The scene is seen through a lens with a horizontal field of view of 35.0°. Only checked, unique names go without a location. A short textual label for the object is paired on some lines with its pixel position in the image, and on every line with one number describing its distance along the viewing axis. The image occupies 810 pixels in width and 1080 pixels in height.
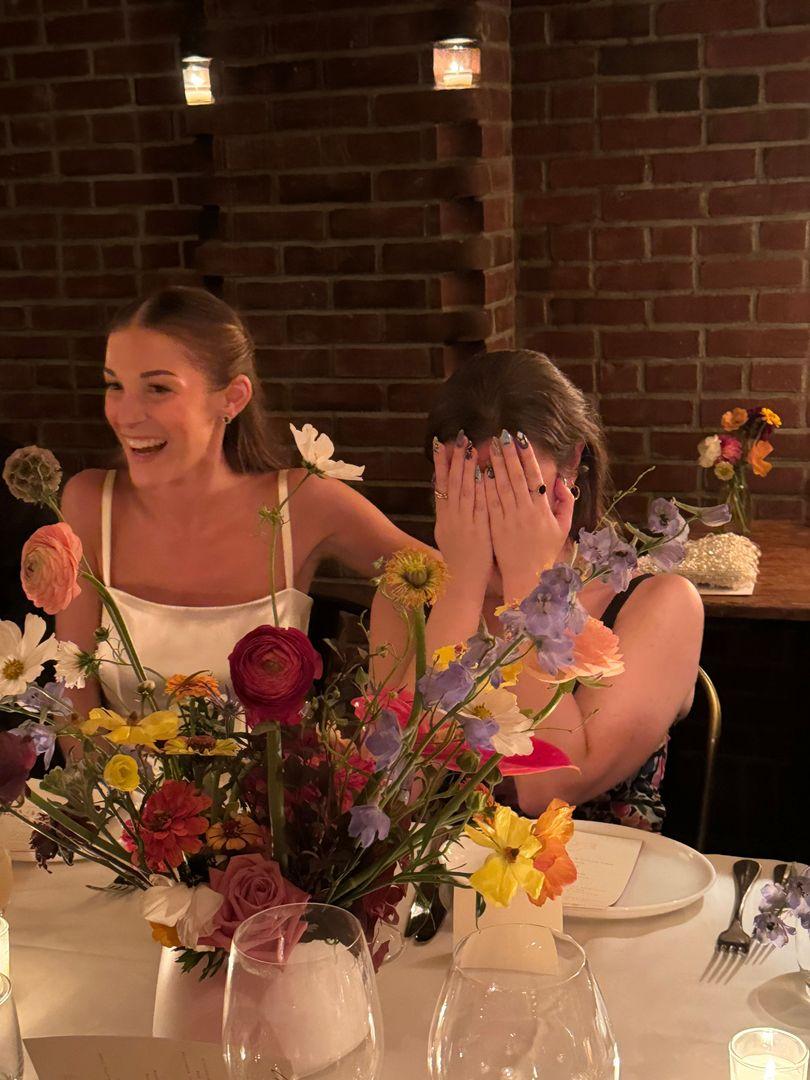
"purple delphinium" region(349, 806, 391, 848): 0.86
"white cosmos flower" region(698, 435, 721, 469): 2.79
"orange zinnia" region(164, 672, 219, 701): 0.95
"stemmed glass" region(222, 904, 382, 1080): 0.79
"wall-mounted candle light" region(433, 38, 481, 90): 2.67
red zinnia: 0.90
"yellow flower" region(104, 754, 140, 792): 0.88
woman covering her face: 1.74
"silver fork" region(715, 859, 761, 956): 1.21
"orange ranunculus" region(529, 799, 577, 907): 0.91
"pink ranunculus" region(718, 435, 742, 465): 2.80
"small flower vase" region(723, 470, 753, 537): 2.81
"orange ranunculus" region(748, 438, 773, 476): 2.81
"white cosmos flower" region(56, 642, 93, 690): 0.95
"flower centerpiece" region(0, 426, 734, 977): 0.85
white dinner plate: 1.26
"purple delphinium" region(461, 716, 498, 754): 0.84
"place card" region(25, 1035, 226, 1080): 0.94
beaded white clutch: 2.47
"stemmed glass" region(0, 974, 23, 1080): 0.80
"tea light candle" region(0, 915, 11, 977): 1.11
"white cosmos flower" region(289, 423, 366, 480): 1.05
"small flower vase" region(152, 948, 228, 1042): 0.97
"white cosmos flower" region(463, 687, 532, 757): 0.86
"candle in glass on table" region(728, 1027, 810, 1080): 0.94
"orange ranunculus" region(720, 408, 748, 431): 2.82
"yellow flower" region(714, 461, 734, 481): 2.79
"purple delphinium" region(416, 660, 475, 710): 0.83
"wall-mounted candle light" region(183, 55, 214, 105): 2.84
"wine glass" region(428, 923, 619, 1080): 0.75
